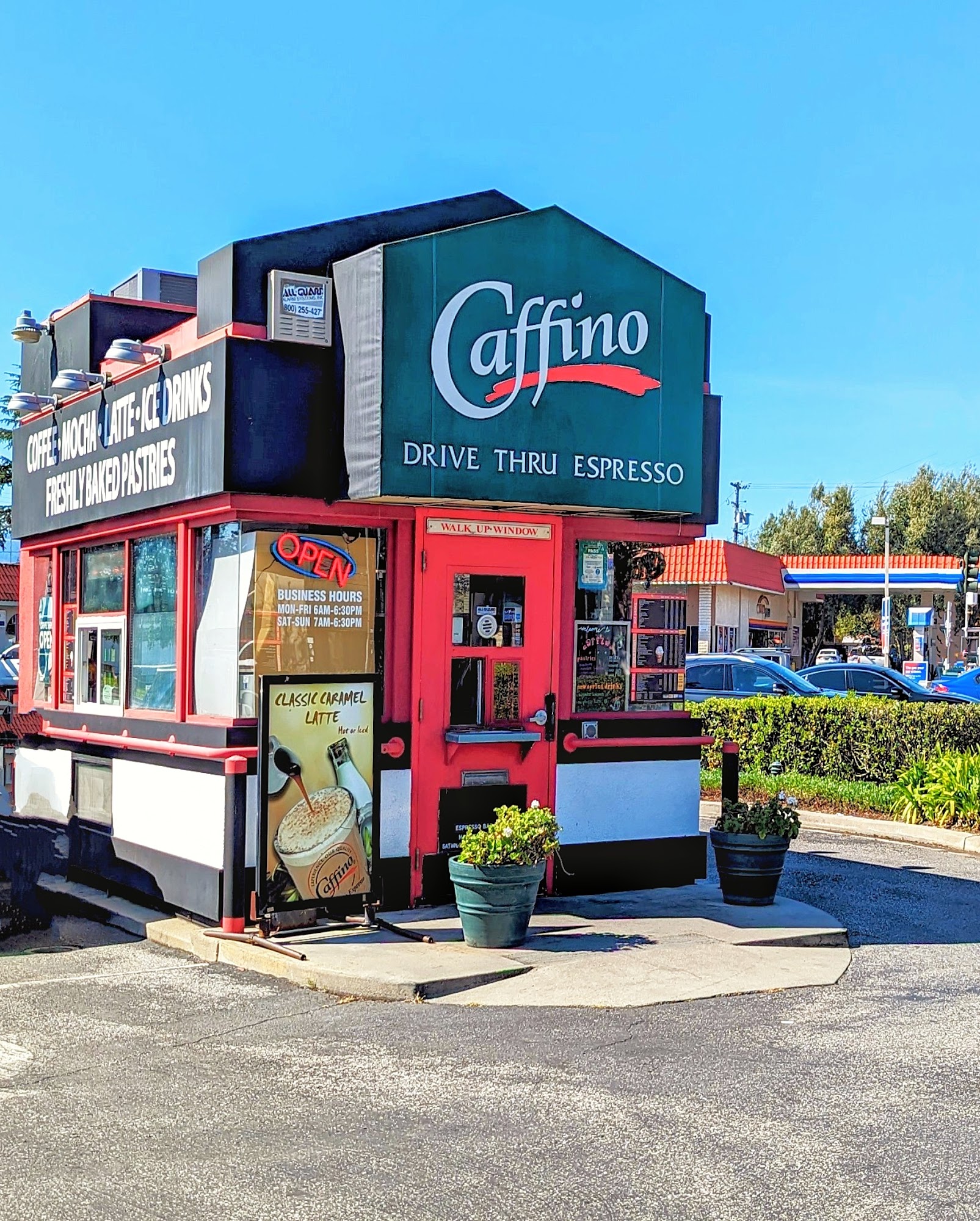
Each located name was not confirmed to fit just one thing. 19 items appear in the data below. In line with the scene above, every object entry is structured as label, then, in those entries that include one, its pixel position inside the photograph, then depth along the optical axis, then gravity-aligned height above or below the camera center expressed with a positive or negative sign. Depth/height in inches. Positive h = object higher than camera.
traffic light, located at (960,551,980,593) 1079.0 +68.1
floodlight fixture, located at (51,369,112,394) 440.1 +85.0
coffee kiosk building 363.9 +34.8
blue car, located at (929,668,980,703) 1034.7 -19.8
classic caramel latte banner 347.3 -34.7
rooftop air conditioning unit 493.0 +129.9
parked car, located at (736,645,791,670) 1170.6 +2.9
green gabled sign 357.7 +76.3
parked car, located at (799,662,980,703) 855.1 -15.1
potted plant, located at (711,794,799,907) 391.5 -53.0
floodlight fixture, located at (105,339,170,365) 399.2 +85.9
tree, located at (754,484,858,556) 3026.6 +284.3
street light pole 1975.9 +56.4
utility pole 4008.4 +400.6
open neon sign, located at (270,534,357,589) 373.1 +25.6
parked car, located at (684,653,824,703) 799.7 -12.3
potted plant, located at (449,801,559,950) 340.2 -53.6
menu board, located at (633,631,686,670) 432.6 +2.0
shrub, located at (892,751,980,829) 582.6 -56.5
